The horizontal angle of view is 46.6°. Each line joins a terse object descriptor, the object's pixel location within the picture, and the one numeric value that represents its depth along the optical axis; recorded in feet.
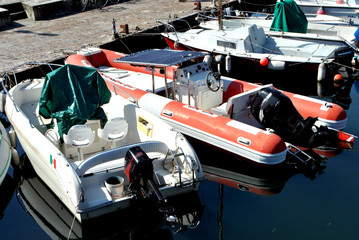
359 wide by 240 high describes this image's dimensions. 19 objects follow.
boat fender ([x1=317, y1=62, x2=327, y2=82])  44.45
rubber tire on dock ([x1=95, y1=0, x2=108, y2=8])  69.36
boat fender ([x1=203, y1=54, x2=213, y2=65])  40.60
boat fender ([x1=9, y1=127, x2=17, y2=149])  30.86
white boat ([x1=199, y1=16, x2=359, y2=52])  50.96
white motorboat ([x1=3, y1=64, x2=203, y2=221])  21.99
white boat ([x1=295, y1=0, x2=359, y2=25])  63.41
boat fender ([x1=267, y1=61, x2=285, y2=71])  45.16
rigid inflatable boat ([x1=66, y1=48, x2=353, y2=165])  28.25
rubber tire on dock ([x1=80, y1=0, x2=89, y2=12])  67.26
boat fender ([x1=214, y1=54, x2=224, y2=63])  47.75
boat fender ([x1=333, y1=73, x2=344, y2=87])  45.55
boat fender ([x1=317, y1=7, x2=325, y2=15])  65.53
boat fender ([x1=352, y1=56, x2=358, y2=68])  47.11
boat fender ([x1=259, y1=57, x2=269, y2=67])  45.57
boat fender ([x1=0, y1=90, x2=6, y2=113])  34.84
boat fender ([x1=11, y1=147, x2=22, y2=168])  30.08
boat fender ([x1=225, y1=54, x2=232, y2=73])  46.75
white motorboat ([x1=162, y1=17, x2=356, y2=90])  45.29
